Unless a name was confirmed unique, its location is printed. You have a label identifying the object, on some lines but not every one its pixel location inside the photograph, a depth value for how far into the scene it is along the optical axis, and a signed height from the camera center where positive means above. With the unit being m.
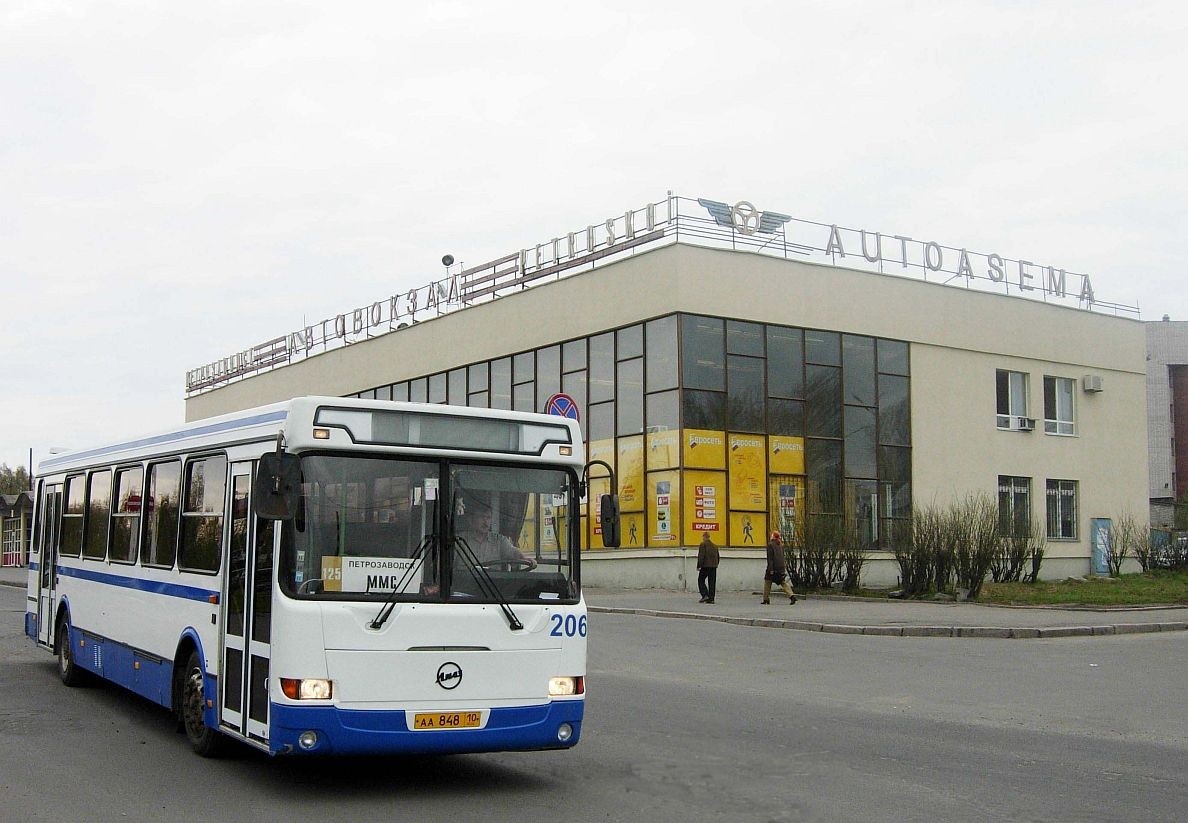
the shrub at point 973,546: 29.64 -0.47
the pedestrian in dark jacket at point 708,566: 29.28 -0.92
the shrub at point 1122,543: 39.44 -0.51
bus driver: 8.55 -0.12
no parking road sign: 18.38 +1.66
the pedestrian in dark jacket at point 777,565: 28.36 -0.87
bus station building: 36.03 +4.40
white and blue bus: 8.01 -0.38
